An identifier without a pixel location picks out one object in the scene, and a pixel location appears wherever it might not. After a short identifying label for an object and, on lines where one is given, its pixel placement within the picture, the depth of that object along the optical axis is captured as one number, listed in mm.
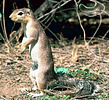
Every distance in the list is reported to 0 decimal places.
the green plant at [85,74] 9216
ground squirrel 7527
